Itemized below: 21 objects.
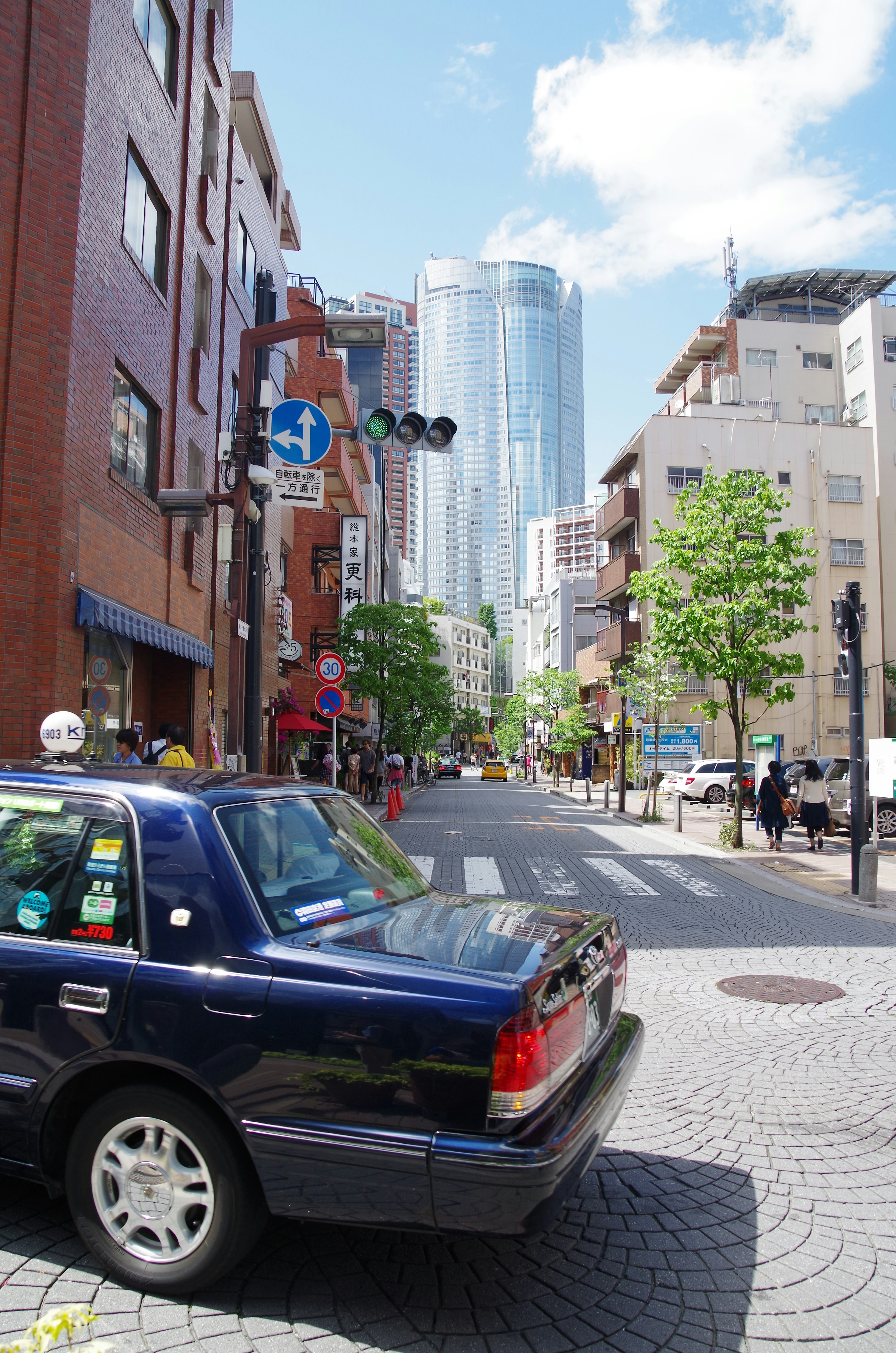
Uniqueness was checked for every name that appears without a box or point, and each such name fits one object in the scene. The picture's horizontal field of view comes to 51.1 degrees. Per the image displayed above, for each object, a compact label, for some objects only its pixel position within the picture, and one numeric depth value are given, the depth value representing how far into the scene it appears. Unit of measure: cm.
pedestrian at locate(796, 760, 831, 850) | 1652
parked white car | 3391
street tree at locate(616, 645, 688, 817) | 2459
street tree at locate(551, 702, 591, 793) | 4897
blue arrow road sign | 1063
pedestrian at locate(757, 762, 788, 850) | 1664
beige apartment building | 4316
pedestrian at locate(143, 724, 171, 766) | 1159
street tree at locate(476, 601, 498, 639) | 14975
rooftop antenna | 5141
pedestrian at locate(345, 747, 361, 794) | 2855
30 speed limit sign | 1605
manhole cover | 656
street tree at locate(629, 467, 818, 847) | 1711
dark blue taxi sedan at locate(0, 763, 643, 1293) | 261
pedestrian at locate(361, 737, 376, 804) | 2905
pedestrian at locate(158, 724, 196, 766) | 970
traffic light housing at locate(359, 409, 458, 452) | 1172
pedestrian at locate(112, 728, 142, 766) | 909
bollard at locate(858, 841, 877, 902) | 1069
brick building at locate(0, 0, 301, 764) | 995
